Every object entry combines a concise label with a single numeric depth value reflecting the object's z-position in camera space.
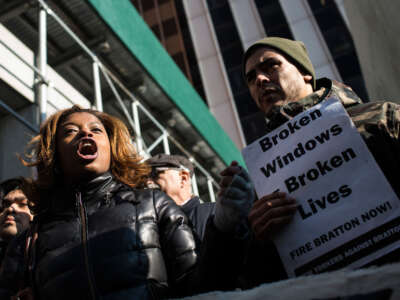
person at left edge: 3.21
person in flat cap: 3.79
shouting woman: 1.42
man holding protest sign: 1.30
